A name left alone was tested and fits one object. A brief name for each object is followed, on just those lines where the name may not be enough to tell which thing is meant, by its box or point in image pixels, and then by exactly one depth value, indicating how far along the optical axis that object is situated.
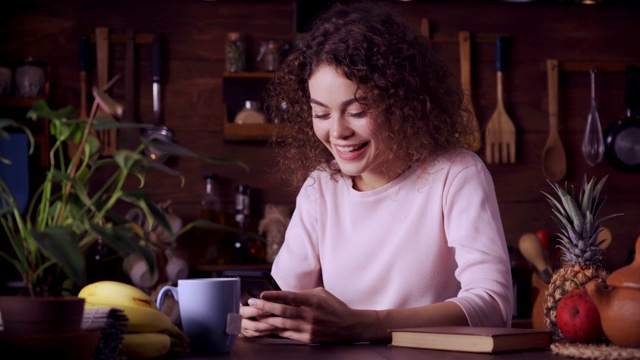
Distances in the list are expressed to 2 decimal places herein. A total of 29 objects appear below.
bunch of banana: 1.11
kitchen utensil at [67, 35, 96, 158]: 3.19
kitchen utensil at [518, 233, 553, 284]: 2.99
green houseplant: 0.84
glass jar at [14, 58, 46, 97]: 3.12
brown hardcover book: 1.18
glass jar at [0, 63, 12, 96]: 3.10
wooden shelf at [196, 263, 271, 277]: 3.11
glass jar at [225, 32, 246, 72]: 3.23
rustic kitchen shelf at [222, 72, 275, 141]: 3.19
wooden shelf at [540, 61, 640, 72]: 3.40
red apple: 1.24
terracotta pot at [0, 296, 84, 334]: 0.87
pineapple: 1.60
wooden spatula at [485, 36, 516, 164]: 3.36
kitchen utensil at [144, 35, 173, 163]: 3.21
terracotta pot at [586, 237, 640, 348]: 1.17
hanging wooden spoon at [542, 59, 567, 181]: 3.37
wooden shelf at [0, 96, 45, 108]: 3.07
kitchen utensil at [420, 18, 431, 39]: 3.34
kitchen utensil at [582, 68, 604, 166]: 3.36
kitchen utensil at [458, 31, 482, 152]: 3.35
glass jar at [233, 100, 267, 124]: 3.20
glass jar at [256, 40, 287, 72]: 3.22
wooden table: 1.16
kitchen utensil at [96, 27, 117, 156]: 3.21
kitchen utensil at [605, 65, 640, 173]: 3.35
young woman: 1.68
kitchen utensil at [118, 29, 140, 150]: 3.23
